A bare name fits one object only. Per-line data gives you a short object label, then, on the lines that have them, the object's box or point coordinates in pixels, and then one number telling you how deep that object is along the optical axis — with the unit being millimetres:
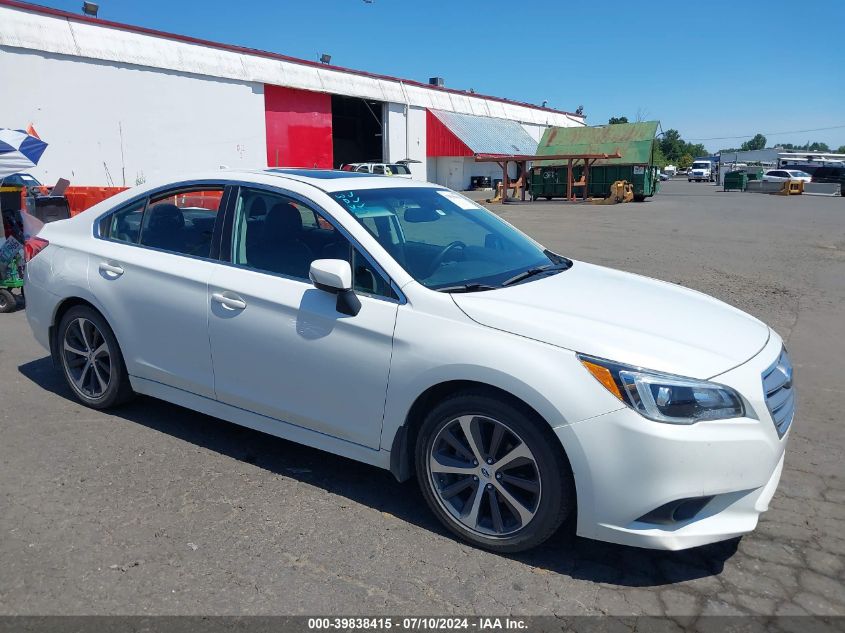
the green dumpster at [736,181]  49438
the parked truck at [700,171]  75144
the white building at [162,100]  22516
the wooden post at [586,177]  33775
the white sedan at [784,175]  46781
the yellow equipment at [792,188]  44406
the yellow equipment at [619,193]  33062
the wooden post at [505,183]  33875
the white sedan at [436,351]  2812
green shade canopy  33375
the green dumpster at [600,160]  33531
